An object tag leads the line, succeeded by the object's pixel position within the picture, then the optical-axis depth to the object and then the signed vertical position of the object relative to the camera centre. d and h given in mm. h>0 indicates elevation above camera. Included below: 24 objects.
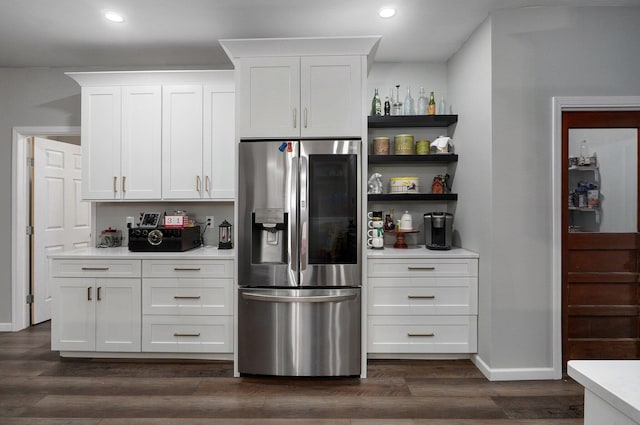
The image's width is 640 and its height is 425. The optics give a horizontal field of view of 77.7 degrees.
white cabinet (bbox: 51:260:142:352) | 3143 -754
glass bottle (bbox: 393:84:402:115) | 3708 +1006
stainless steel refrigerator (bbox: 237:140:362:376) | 2807 -297
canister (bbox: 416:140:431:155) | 3627 +609
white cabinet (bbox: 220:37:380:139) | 2854 +893
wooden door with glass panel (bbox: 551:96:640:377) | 2816 +55
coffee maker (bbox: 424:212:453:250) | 3391 -143
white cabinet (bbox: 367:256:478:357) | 3109 -724
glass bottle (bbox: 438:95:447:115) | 3688 +983
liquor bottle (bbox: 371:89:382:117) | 3654 +987
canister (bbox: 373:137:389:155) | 3643 +625
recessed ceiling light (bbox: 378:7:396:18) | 2818 +1449
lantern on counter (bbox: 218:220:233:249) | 3549 -209
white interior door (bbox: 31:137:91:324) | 4133 +25
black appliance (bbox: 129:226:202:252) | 3309 -221
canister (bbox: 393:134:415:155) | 3611 +629
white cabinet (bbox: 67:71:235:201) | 3482 +658
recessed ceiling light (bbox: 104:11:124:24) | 2879 +1443
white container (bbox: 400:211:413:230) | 3570 -79
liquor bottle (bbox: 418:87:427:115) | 3646 +1004
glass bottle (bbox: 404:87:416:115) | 3637 +988
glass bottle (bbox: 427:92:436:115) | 3598 +970
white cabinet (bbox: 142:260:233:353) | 3127 -744
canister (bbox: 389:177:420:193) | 3619 +258
